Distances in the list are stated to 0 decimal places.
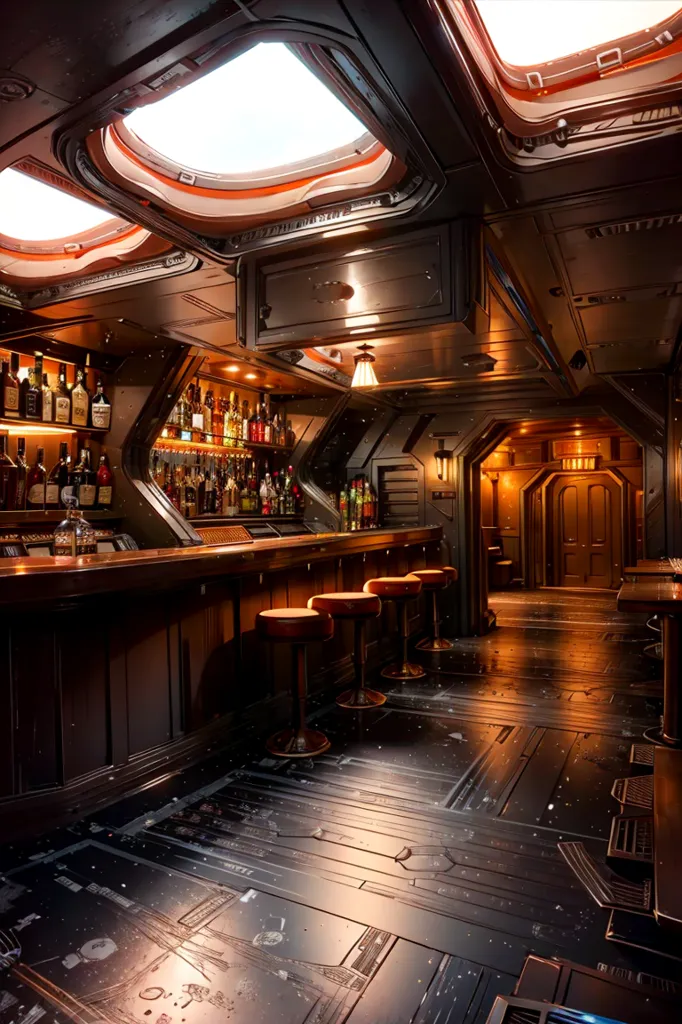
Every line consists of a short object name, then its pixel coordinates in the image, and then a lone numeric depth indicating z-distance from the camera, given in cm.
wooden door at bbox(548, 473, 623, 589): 1164
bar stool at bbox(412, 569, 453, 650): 633
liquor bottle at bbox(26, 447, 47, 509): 469
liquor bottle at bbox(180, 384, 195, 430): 577
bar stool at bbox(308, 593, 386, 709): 443
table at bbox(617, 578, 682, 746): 389
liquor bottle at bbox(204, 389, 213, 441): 609
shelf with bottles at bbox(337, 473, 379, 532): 771
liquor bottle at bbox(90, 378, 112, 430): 507
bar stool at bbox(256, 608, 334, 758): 361
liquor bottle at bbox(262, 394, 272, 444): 670
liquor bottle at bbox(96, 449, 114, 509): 511
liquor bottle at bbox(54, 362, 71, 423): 476
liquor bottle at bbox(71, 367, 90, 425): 491
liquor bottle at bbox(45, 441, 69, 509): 480
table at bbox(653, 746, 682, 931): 137
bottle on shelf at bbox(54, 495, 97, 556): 393
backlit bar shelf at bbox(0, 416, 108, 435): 444
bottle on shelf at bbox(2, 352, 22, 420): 439
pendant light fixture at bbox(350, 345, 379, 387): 436
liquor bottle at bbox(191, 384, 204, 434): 589
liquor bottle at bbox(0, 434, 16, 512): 456
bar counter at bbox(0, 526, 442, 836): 285
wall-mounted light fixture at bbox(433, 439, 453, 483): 774
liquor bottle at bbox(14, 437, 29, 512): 467
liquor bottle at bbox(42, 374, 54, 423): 469
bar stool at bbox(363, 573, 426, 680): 527
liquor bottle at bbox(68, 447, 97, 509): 493
